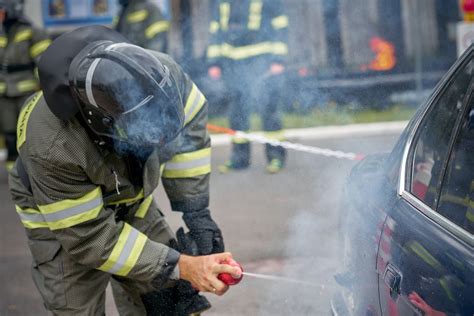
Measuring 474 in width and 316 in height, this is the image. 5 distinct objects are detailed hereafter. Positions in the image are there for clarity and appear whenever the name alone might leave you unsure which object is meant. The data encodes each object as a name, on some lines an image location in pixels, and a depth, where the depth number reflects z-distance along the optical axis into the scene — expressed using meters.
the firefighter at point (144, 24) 14.32
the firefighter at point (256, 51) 13.62
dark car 3.76
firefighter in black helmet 4.96
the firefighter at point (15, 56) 13.81
